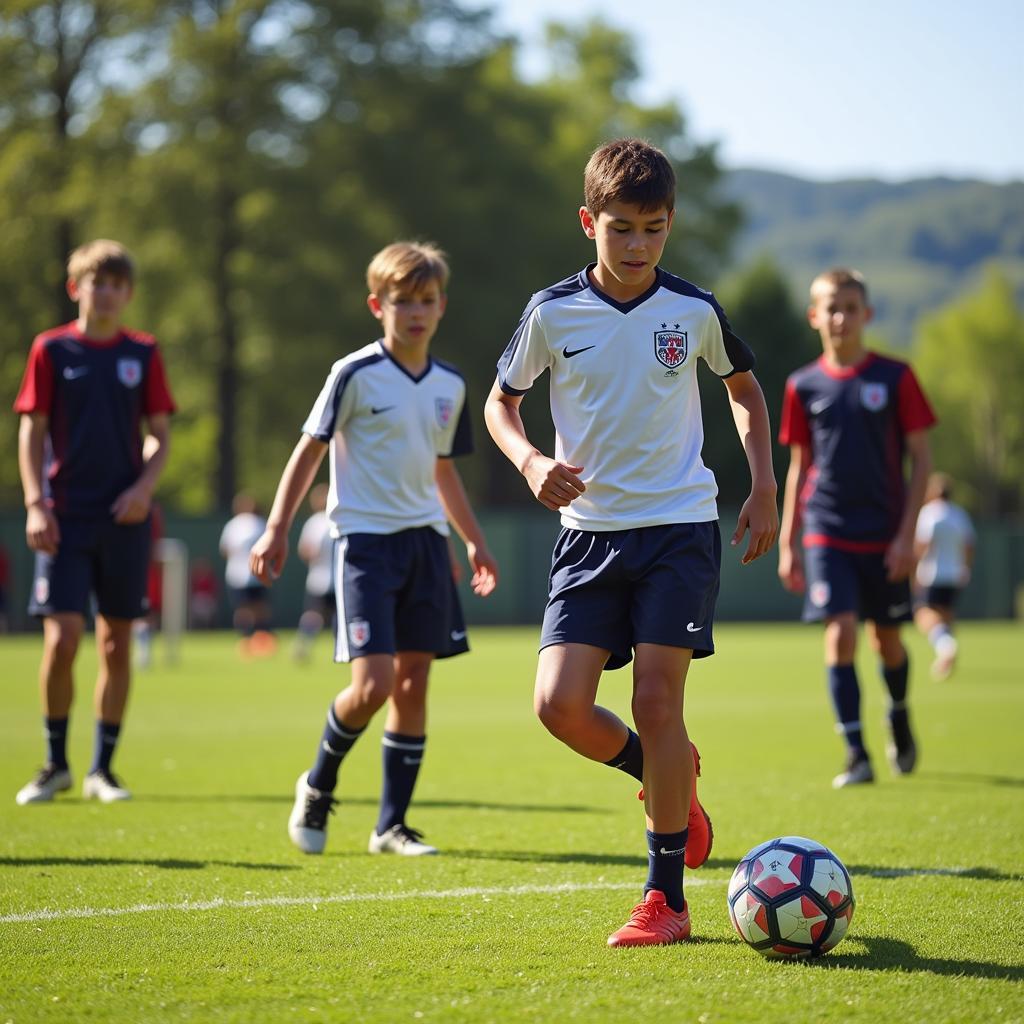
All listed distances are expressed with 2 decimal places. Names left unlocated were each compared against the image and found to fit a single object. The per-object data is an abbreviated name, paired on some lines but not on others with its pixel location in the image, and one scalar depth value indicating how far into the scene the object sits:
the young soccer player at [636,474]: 9.31
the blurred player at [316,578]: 43.59
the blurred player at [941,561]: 41.37
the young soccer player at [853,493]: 16.86
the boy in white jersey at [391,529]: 12.44
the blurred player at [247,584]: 48.59
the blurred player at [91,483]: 15.32
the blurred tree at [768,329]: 102.75
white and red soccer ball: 8.62
